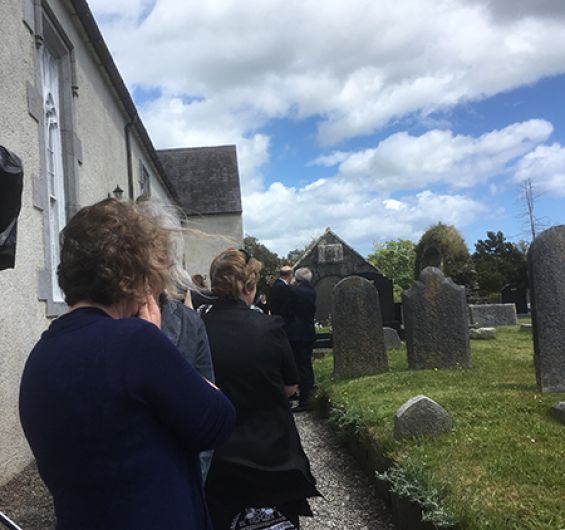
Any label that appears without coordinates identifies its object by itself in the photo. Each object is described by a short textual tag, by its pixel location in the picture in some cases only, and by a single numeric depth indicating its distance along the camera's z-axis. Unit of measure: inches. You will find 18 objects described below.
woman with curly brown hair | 55.5
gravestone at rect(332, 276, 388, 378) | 327.6
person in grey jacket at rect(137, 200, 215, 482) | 95.6
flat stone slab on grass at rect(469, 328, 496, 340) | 478.9
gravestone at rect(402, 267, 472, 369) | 309.9
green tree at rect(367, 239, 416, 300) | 1947.7
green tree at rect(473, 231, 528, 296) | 1398.9
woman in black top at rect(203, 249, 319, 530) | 109.2
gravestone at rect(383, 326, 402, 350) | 455.8
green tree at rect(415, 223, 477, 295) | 656.4
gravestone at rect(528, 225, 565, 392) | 224.7
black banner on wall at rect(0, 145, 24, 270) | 114.6
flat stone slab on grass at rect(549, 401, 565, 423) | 178.1
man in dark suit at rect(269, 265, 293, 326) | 333.7
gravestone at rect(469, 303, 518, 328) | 665.6
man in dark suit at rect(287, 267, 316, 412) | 330.3
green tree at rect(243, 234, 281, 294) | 2059.5
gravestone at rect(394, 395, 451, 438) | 174.1
